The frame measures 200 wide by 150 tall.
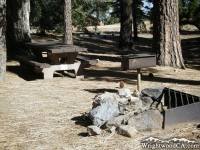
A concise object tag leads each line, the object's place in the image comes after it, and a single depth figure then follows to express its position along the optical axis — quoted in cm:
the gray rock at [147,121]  464
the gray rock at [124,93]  589
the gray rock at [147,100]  594
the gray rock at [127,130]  443
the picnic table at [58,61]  870
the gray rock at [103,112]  483
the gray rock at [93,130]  449
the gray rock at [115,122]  469
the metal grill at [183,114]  469
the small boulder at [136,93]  614
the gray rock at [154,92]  600
